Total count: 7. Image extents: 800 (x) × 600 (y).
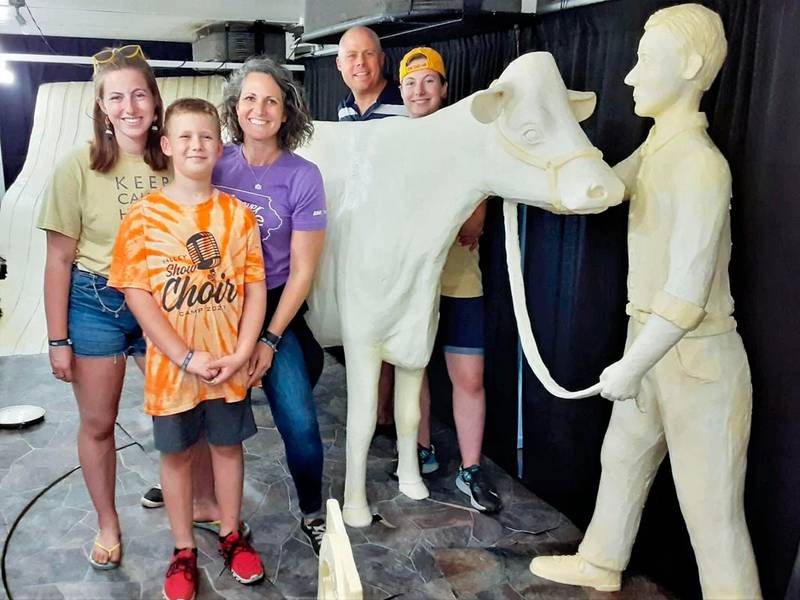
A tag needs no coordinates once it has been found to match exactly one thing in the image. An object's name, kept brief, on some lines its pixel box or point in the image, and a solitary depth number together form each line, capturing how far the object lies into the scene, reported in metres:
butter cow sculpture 1.73
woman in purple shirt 1.88
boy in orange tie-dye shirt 1.69
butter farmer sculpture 1.51
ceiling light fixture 4.45
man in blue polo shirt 2.43
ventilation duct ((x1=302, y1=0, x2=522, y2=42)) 2.32
